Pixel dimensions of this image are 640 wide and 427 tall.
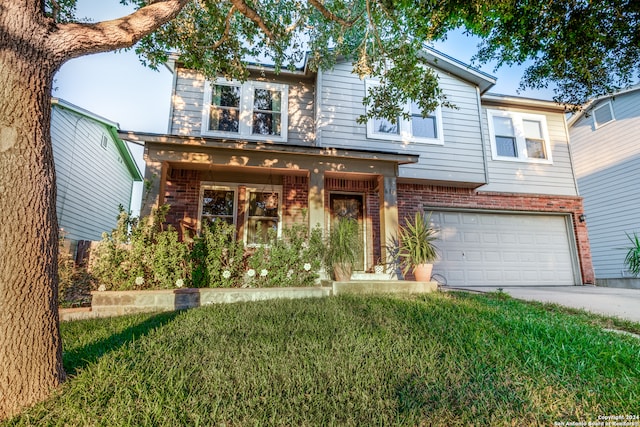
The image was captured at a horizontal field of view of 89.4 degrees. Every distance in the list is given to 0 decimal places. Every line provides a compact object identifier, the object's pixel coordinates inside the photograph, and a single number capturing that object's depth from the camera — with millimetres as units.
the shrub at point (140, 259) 4695
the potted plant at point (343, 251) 5465
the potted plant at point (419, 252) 5742
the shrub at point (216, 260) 5027
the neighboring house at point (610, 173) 10547
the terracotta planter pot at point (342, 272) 5480
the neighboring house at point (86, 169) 9297
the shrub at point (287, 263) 5219
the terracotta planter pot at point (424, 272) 5715
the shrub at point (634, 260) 8192
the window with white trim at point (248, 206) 7691
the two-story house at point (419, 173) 7730
